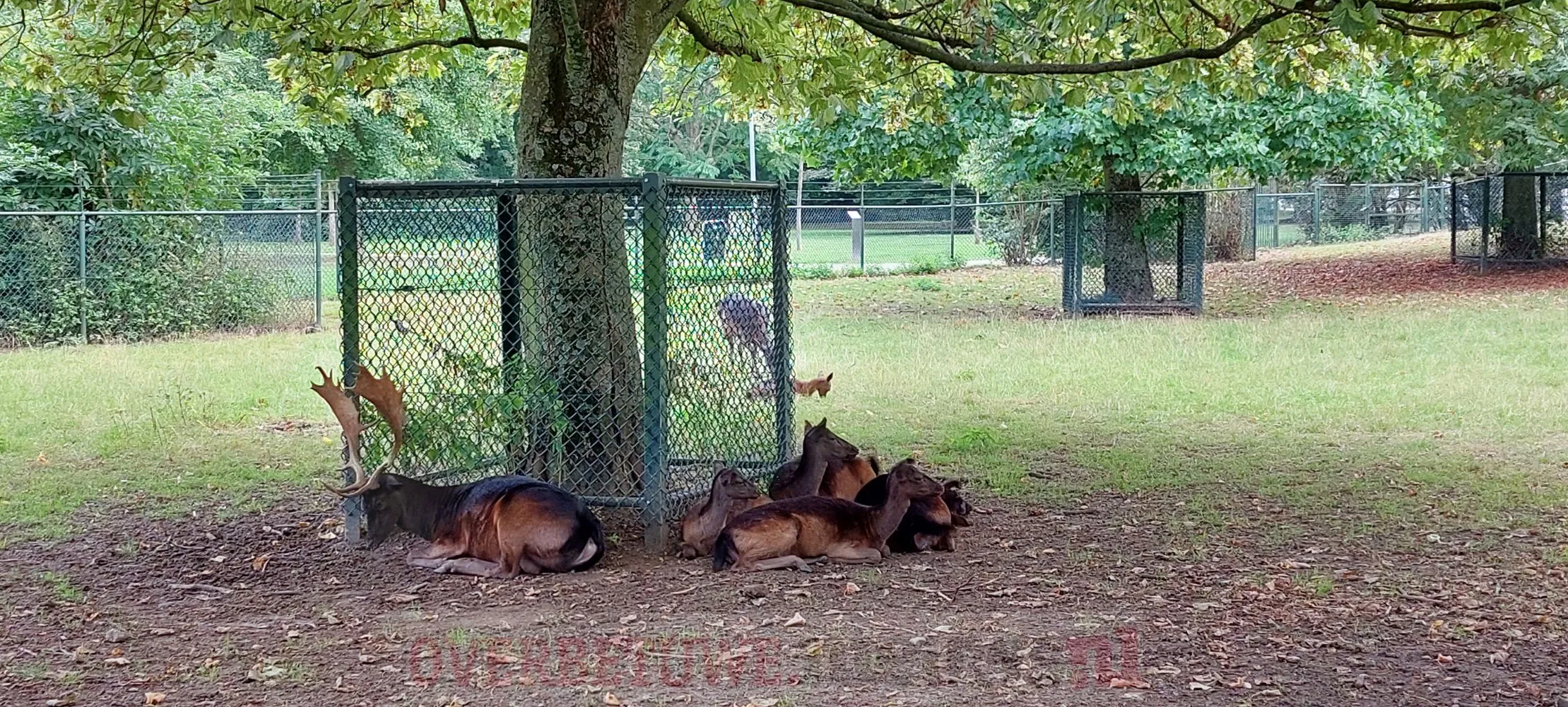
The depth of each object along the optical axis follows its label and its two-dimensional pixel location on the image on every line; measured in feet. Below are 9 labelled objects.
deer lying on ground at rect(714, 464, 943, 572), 21.35
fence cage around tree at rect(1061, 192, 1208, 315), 62.69
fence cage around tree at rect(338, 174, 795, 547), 22.41
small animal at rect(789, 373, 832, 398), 38.40
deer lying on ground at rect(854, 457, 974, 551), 22.34
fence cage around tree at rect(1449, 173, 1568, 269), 73.05
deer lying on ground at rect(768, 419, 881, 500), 24.23
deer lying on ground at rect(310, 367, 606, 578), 21.22
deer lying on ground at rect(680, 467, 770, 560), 21.97
